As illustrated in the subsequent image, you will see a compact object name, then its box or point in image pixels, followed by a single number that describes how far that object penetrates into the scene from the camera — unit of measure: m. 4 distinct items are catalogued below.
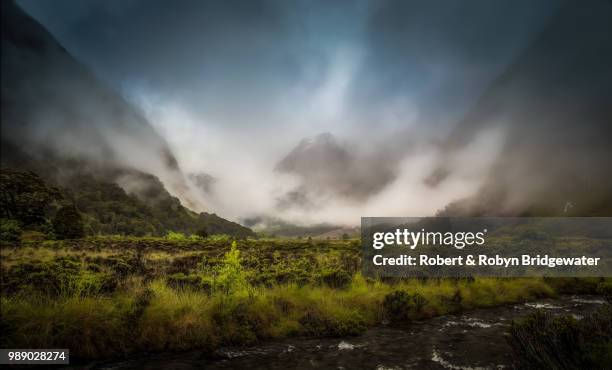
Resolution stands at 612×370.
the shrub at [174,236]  82.95
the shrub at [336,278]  16.50
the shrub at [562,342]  7.09
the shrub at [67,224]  47.35
